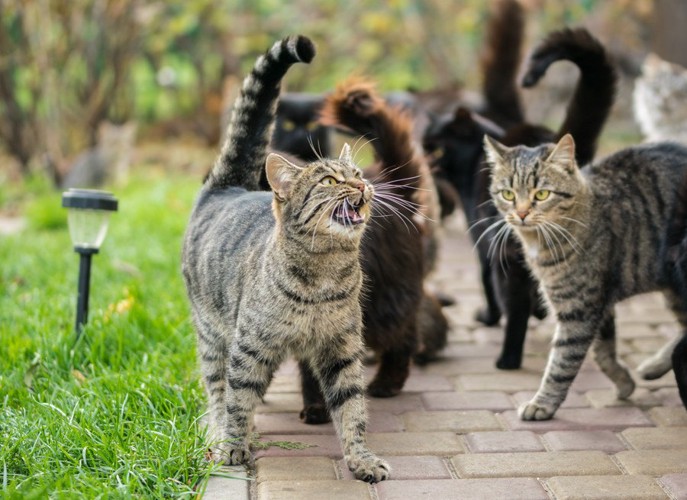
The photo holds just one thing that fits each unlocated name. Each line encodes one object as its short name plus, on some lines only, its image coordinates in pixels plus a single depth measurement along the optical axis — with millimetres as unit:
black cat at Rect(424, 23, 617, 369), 4137
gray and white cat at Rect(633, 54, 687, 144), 6328
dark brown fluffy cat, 3781
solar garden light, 4059
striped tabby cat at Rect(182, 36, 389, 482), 2951
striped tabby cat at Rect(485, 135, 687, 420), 3701
